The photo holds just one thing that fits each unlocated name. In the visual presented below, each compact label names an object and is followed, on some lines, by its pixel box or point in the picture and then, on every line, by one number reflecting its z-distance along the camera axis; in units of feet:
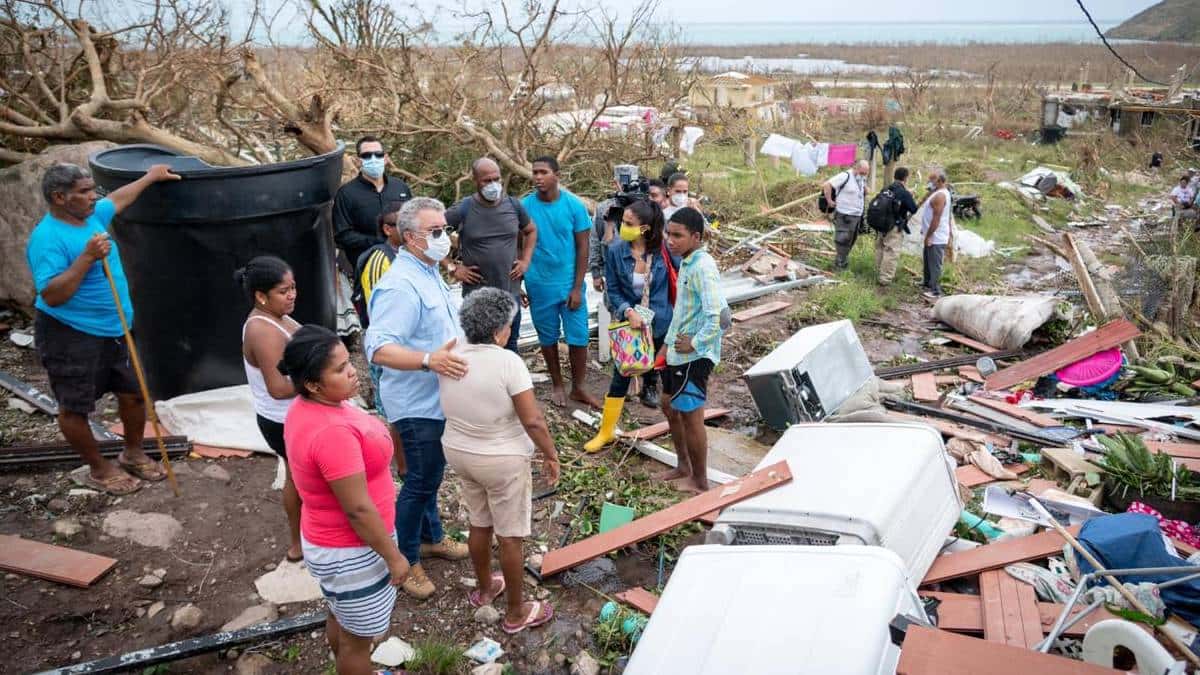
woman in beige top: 10.09
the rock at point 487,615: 11.86
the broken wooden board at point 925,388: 21.56
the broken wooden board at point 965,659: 7.40
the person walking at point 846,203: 32.83
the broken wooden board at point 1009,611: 10.52
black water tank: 15.29
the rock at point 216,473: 15.05
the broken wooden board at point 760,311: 27.55
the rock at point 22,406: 17.74
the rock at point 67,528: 13.15
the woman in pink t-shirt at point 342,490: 8.07
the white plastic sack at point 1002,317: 24.80
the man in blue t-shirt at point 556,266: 18.40
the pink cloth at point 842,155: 46.60
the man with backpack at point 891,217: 31.14
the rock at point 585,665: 11.02
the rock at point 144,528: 13.15
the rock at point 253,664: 10.72
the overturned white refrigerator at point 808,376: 17.75
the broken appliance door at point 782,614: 7.77
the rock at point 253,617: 11.44
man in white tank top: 30.83
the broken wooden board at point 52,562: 11.97
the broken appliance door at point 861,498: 10.47
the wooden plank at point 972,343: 25.52
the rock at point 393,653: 11.01
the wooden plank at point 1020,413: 19.25
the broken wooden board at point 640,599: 12.03
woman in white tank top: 10.61
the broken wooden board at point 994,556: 12.10
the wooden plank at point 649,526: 12.51
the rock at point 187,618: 11.42
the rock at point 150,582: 12.12
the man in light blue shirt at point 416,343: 10.82
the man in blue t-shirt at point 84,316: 12.71
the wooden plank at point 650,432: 17.94
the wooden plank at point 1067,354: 21.91
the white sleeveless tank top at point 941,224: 30.91
